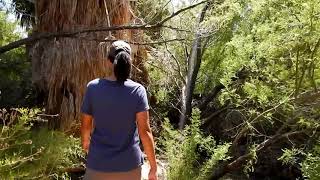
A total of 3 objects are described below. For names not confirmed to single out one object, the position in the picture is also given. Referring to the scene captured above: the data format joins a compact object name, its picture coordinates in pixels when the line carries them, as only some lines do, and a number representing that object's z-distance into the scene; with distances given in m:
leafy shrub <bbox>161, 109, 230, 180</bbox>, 6.26
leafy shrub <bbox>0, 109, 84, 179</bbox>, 4.28
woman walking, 2.87
